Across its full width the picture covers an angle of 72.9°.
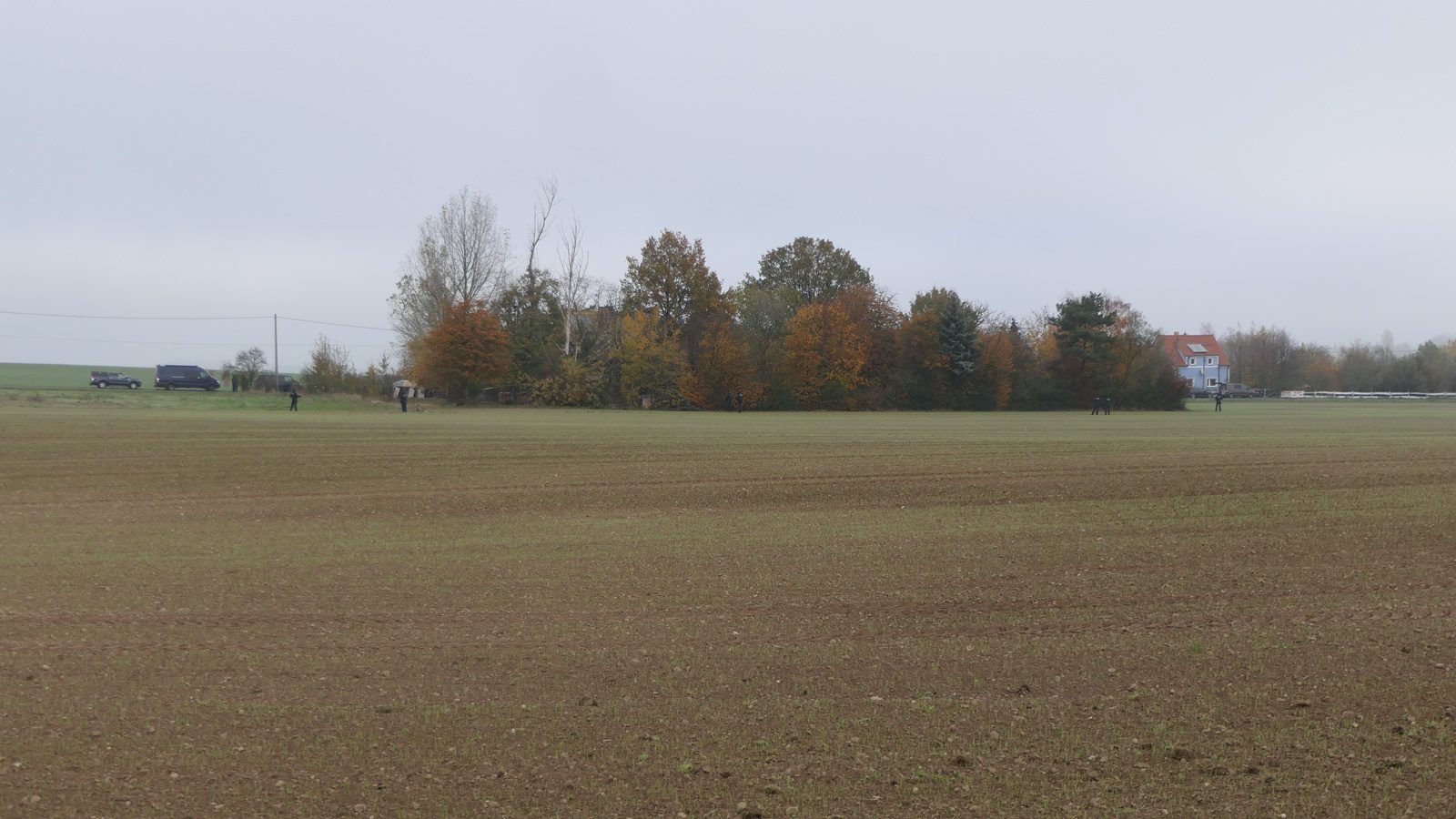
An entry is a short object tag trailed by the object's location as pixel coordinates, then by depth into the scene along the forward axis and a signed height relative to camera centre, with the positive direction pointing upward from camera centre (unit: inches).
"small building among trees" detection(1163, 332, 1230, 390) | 6688.0 +265.6
